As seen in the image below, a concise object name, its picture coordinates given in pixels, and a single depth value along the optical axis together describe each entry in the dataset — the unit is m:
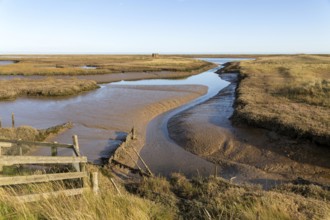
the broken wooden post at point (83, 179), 7.30
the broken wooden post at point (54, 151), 10.91
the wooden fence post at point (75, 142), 8.41
